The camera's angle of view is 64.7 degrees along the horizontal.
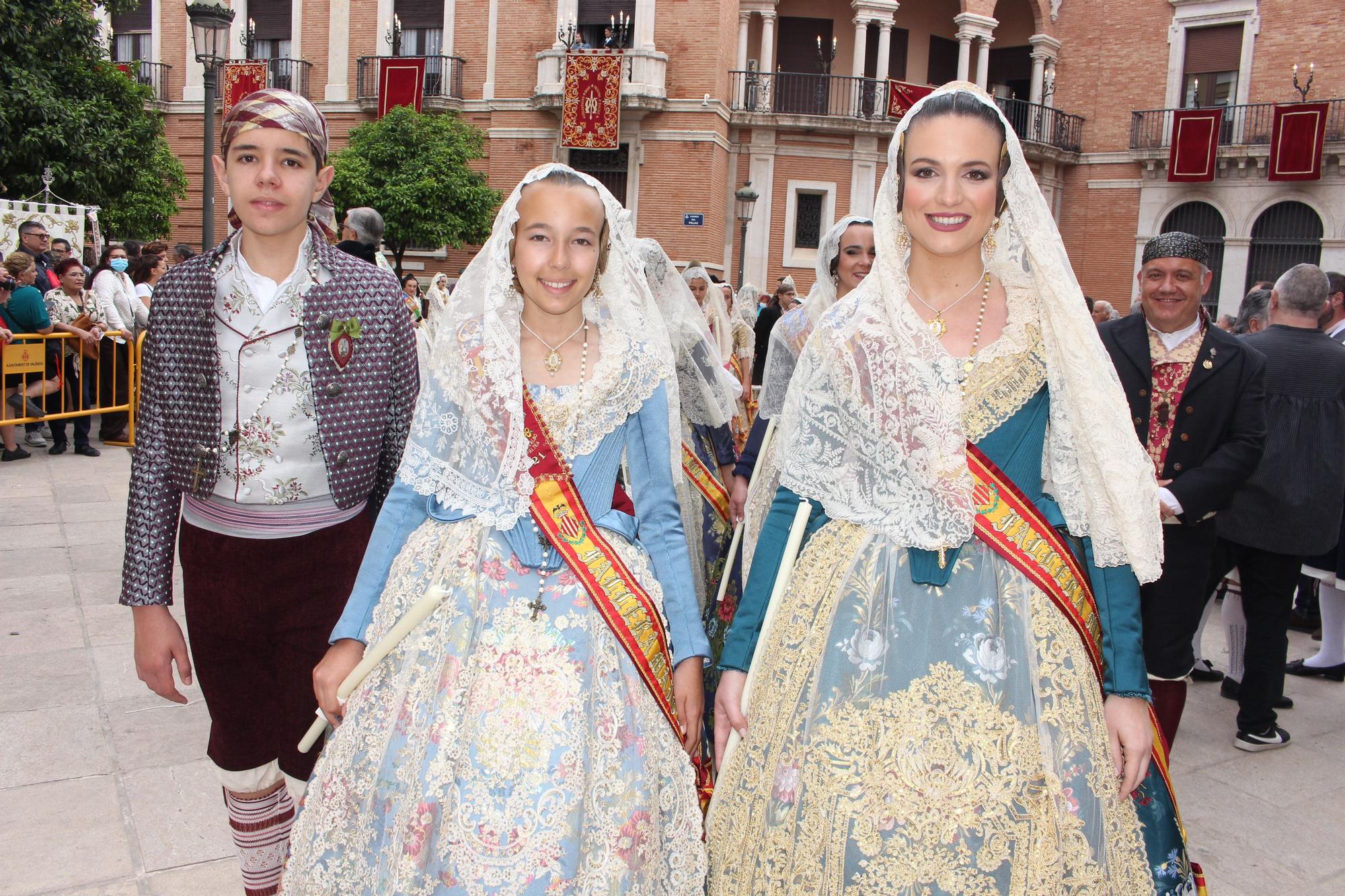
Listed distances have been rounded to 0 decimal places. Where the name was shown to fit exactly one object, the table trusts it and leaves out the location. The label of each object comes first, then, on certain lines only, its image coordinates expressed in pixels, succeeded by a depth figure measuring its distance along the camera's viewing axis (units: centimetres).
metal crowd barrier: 938
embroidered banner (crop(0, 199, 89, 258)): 1220
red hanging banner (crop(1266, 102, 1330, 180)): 2420
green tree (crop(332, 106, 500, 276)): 2267
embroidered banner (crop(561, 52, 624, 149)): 2369
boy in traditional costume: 245
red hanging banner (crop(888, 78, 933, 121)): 2555
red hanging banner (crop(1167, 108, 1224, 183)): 2555
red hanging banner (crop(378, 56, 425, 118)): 2523
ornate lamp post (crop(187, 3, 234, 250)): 934
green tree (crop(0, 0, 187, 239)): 1503
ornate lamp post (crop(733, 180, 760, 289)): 2042
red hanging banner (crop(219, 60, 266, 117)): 2550
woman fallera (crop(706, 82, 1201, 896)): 191
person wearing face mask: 1047
